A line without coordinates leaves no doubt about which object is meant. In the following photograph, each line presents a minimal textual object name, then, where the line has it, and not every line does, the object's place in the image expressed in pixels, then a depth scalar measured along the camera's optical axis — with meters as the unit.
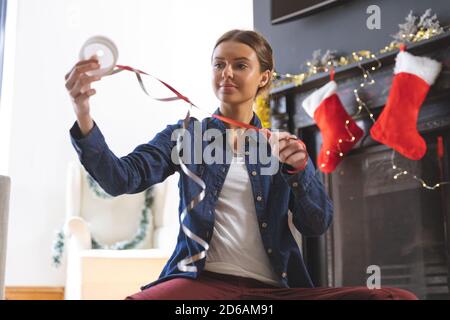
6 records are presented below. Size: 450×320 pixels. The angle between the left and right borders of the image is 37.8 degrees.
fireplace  2.76
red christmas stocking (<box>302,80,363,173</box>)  3.09
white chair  3.62
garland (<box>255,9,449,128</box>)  2.78
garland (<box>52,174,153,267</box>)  4.16
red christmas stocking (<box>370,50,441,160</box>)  2.73
